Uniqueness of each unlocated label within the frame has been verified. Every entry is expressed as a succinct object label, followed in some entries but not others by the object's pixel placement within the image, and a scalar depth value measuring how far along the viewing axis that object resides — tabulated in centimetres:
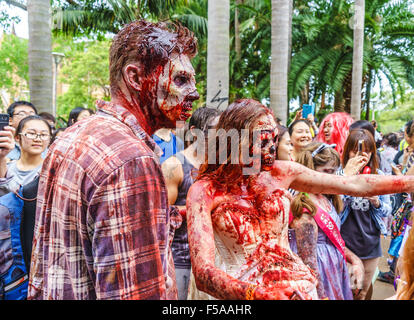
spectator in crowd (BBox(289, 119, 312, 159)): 489
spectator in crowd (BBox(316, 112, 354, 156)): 595
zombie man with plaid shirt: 117
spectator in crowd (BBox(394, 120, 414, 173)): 530
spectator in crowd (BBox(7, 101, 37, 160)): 500
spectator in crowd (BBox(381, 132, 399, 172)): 1020
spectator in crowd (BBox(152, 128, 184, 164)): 409
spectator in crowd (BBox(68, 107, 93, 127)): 582
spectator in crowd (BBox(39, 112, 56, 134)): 592
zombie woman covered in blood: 203
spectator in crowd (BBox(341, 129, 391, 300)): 403
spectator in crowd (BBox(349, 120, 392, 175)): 527
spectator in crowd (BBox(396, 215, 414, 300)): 162
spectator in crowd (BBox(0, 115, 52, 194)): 381
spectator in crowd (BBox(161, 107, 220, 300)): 323
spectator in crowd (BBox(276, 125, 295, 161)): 416
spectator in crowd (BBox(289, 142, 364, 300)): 318
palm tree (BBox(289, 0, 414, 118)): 1609
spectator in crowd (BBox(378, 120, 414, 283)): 439
